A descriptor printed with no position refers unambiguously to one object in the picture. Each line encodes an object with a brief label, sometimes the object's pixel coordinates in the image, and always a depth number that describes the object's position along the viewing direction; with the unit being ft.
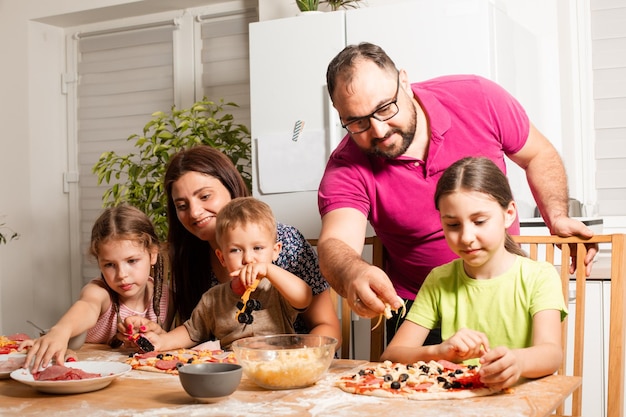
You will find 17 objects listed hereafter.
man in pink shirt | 6.62
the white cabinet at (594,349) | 9.41
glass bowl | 4.86
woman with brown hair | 7.20
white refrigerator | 10.53
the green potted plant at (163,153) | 13.15
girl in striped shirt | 7.35
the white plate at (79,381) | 4.99
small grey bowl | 4.57
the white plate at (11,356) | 5.82
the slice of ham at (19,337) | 7.07
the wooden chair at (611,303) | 5.63
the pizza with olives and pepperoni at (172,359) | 5.68
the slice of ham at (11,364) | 5.76
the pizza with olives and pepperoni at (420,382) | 4.54
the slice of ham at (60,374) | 5.13
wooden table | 4.30
